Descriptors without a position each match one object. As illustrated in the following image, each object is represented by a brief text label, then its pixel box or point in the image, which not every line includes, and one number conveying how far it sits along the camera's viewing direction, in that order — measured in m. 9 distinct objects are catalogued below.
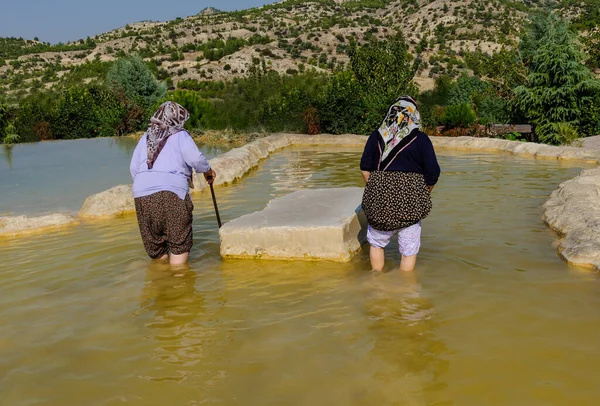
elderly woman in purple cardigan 4.62
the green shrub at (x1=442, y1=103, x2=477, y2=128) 17.62
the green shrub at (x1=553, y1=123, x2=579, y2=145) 14.22
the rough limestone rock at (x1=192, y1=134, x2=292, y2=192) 10.17
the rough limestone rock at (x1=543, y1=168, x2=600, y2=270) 4.79
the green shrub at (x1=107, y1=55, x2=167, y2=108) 26.86
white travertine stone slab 5.14
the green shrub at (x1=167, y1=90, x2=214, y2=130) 21.28
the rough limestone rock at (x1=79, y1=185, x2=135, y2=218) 7.74
